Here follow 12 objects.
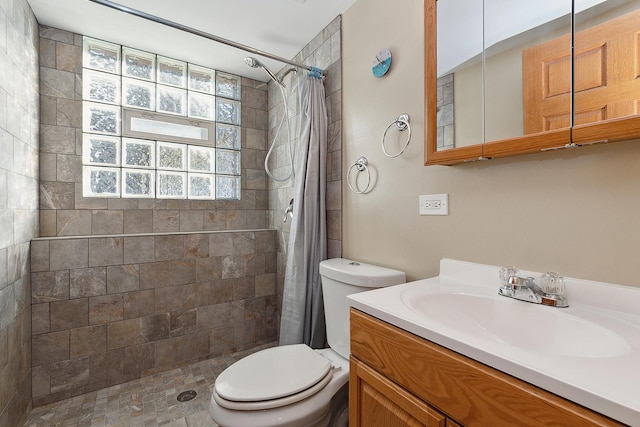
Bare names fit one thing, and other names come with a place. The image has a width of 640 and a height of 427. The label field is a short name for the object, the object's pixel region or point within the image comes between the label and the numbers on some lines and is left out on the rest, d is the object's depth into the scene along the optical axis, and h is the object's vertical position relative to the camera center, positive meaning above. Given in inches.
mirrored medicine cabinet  32.0 +17.2
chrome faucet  34.8 -10.0
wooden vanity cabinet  21.3 -15.8
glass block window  84.8 +26.2
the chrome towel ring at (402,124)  55.8 +16.4
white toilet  42.4 -26.4
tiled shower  60.2 -12.8
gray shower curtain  74.6 -4.4
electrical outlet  49.9 +1.1
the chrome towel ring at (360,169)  65.7 +9.3
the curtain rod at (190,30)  54.4 +37.6
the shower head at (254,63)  73.5 +36.8
